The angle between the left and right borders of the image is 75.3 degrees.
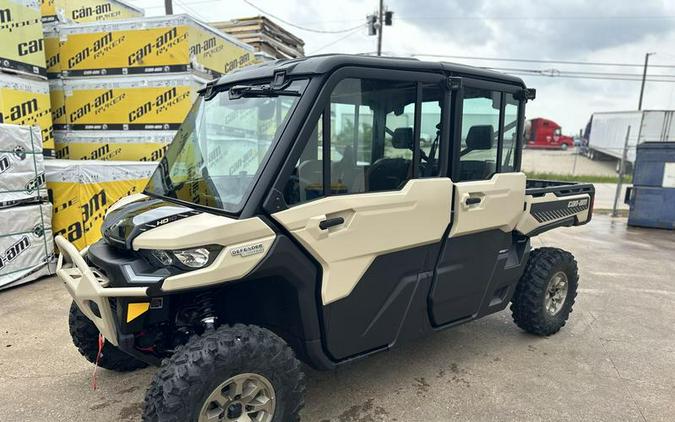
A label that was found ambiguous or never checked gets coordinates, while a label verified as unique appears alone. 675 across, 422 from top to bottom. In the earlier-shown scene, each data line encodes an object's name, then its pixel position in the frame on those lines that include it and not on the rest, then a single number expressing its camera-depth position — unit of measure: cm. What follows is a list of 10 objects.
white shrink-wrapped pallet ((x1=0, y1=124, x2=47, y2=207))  496
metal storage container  983
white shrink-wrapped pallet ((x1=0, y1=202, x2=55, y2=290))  504
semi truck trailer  2542
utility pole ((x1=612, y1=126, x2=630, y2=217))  1091
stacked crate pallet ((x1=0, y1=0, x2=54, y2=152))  580
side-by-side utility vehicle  214
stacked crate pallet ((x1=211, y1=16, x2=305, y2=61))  874
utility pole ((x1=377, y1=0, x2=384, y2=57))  2256
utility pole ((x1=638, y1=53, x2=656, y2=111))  3388
